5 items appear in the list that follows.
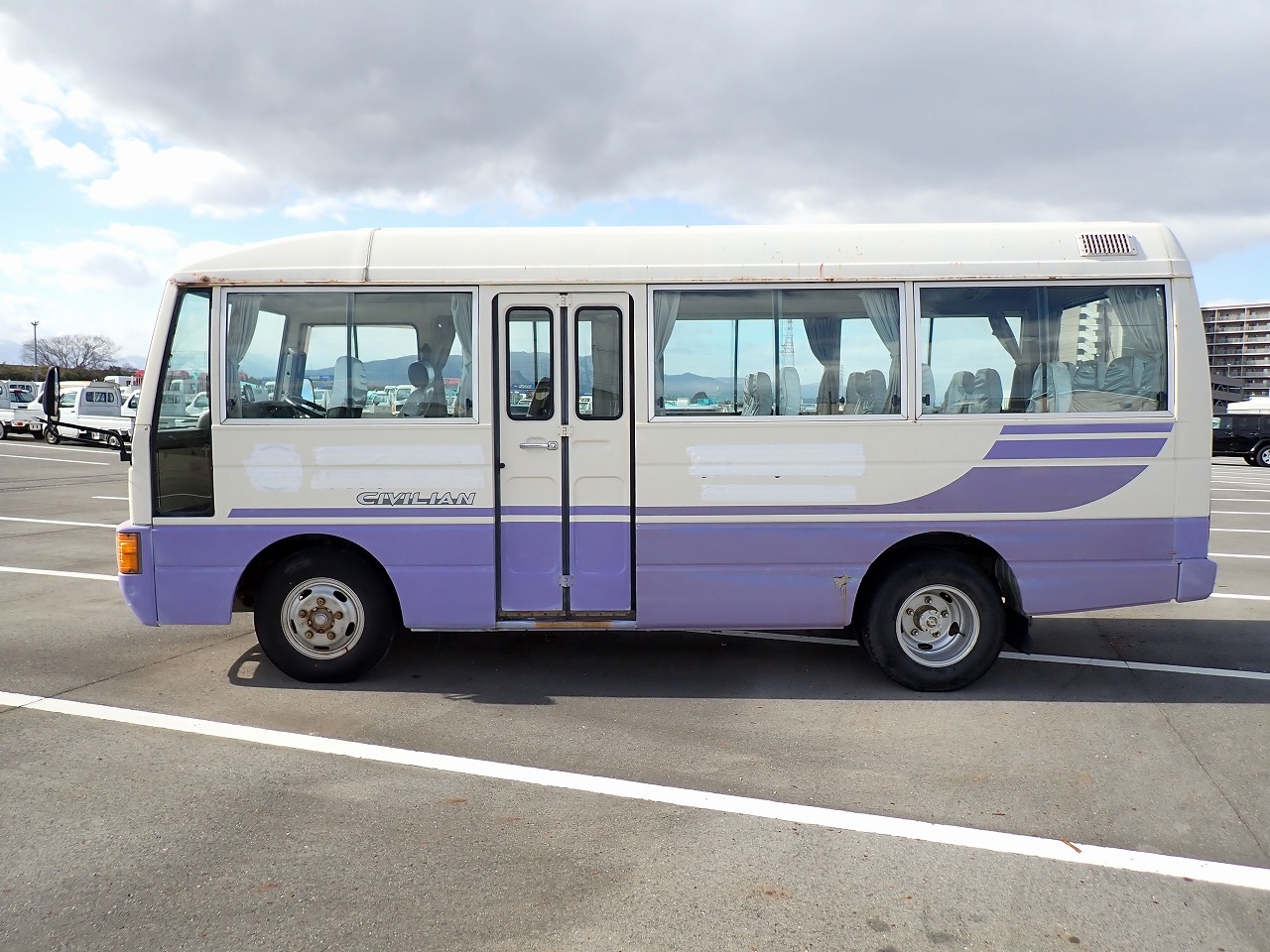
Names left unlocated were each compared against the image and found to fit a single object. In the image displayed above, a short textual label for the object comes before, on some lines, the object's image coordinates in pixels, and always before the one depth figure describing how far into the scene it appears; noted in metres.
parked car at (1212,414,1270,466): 30.56
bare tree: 104.50
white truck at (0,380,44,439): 31.19
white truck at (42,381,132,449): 29.33
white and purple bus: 5.82
